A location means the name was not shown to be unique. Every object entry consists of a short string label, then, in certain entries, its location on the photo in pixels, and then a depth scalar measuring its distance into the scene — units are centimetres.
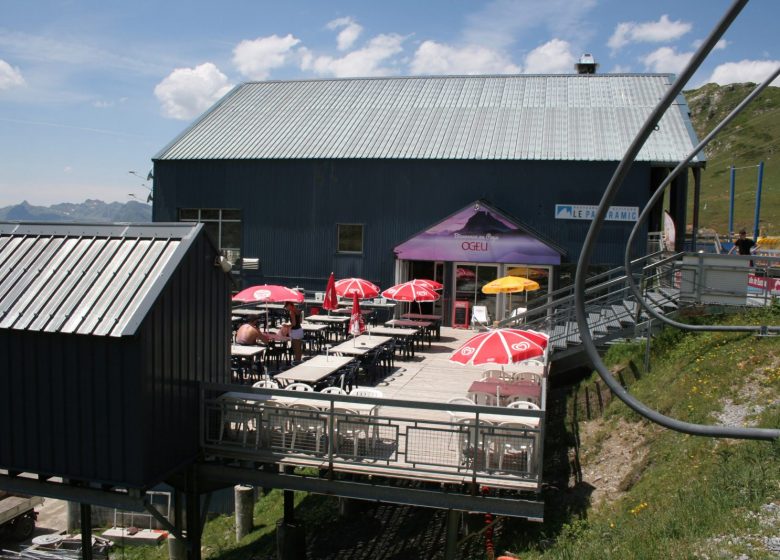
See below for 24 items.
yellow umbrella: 1948
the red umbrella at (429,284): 2017
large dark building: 2336
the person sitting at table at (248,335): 1508
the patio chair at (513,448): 932
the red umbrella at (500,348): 1142
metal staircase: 1545
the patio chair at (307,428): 1011
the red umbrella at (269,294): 1587
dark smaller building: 918
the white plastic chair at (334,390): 1143
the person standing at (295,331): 1652
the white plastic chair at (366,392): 1123
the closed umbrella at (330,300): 1780
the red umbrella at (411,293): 1917
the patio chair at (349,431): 995
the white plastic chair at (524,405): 1091
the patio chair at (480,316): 2197
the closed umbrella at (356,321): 1730
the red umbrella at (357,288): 1892
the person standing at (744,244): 1862
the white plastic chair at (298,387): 1179
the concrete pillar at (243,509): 1494
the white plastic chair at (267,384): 1264
